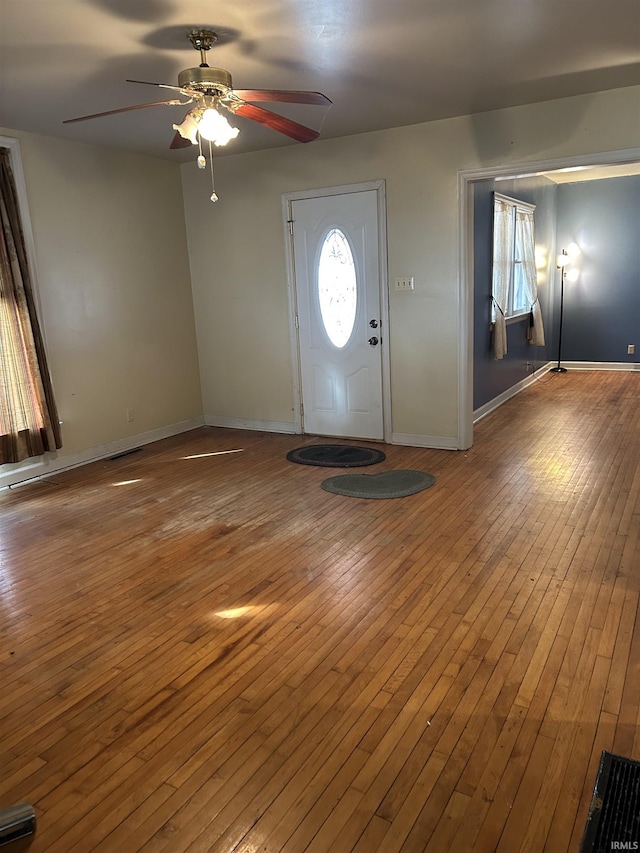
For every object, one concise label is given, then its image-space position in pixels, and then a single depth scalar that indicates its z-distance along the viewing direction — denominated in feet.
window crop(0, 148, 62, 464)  15.42
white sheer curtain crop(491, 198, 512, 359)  22.31
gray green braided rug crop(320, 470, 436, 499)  14.62
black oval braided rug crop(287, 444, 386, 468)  17.17
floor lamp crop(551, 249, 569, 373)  29.86
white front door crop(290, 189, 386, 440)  18.29
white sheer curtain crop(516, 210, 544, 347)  25.39
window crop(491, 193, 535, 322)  22.47
